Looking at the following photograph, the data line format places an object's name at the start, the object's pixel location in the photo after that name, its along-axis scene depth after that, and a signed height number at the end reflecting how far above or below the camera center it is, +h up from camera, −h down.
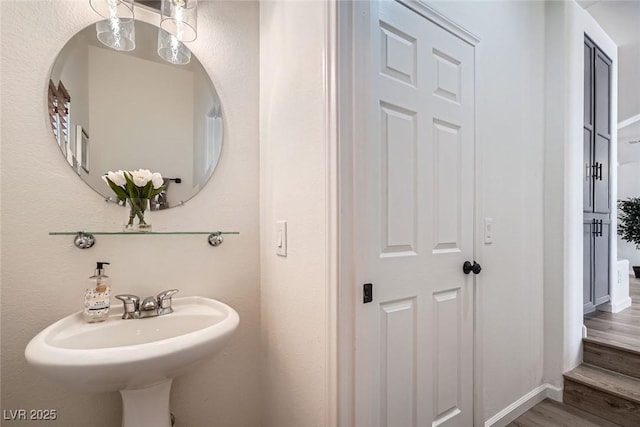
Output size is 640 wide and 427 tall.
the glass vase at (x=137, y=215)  1.19 -0.02
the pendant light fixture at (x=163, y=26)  1.19 +0.75
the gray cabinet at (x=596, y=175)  2.41 +0.28
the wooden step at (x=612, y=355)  1.88 -0.93
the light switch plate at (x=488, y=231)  1.61 -0.11
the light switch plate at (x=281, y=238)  1.27 -0.12
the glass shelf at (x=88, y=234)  1.09 -0.09
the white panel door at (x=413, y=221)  1.11 -0.05
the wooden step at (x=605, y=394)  1.68 -1.06
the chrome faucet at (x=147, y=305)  1.16 -0.37
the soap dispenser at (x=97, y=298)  1.08 -0.31
